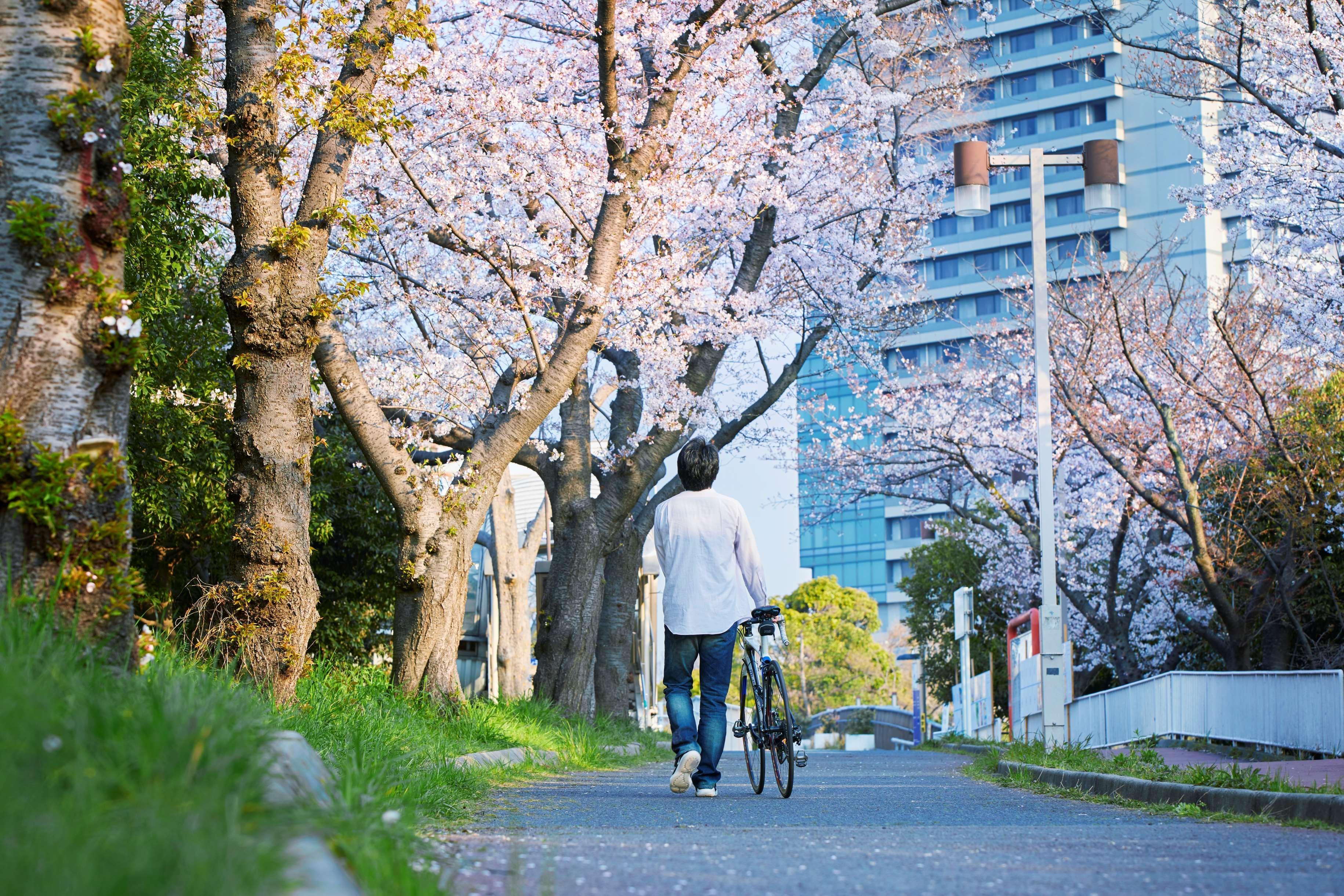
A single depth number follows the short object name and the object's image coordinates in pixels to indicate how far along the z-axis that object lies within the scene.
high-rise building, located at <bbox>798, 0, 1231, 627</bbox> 72.50
